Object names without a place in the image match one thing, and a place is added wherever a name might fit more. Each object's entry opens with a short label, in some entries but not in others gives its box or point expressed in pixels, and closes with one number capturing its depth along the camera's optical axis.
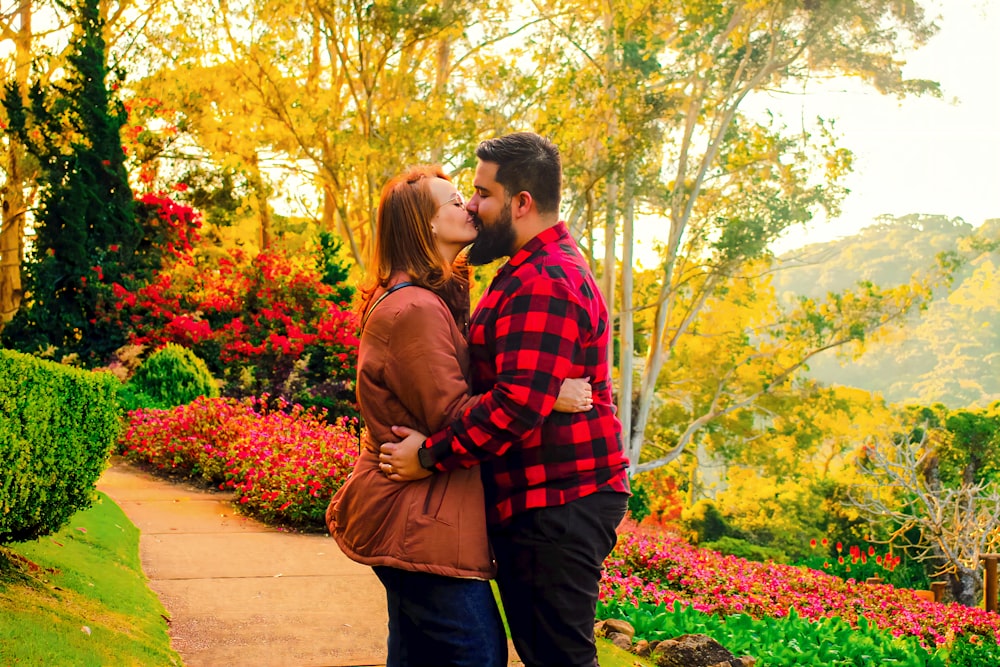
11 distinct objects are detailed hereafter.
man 2.31
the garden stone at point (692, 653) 4.75
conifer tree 13.03
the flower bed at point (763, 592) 7.15
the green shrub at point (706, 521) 19.11
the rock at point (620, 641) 4.93
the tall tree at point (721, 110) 14.28
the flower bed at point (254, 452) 6.76
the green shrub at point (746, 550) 17.47
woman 2.31
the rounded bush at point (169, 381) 11.00
